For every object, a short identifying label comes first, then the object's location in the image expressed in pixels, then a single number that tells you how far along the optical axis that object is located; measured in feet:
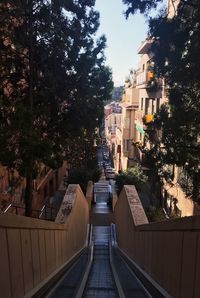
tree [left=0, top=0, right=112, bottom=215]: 18.85
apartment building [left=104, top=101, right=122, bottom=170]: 161.42
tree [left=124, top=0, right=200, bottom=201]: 15.47
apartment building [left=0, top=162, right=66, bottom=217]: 29.36
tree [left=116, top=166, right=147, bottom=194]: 48.83
